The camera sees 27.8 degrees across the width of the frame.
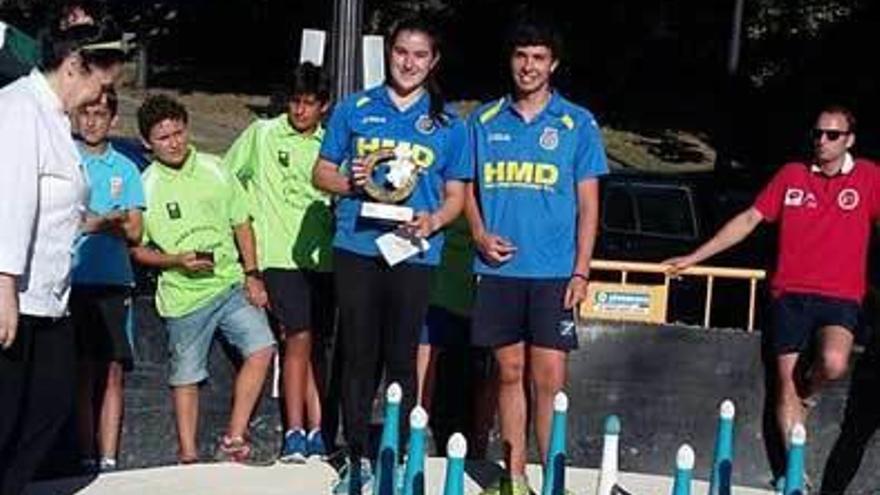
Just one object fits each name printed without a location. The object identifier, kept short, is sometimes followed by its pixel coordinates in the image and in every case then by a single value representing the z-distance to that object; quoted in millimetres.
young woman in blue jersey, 7082
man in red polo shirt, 7727
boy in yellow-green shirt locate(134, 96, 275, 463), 7496
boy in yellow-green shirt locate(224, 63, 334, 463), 7758
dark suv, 14508
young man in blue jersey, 7129
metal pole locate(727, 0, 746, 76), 22891
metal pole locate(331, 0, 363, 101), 8688
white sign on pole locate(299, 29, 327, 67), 8953
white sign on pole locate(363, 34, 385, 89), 8469
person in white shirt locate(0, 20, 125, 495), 5539
